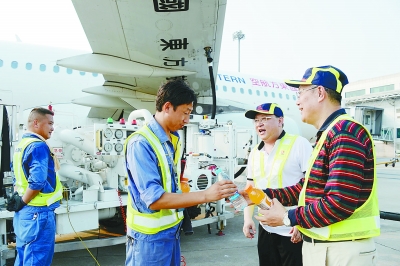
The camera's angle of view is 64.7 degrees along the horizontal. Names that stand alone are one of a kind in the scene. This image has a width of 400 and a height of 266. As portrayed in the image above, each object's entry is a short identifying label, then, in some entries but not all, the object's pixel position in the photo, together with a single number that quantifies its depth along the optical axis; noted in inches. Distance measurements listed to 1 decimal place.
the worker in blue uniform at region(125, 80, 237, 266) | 72.3
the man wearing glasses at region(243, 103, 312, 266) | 111.1
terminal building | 1295.5
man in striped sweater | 62.7
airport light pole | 1443.2
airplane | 341.8
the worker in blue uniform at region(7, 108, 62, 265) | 126.4
